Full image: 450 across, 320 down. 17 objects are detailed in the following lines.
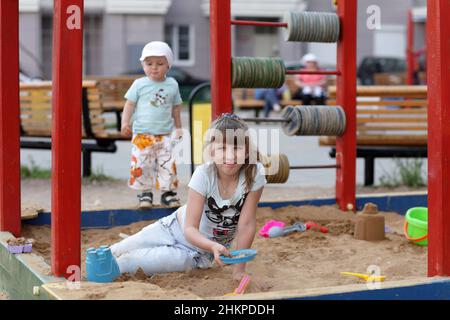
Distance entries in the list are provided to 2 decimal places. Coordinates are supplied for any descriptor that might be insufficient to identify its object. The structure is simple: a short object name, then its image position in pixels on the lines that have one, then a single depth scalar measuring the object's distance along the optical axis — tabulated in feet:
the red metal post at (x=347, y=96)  32.26
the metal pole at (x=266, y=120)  30.90
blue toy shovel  27.83
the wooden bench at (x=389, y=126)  42.72
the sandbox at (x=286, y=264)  17.45
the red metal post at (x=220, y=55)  29.35
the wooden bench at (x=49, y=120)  45.47
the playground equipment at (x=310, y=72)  29.58
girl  20.49
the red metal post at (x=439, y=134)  18.56
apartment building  153.40
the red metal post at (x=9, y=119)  24.95
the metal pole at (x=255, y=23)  30.28
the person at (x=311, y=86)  76.24
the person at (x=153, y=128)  30.85
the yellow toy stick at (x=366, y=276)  21.15
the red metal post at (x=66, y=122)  18.34
